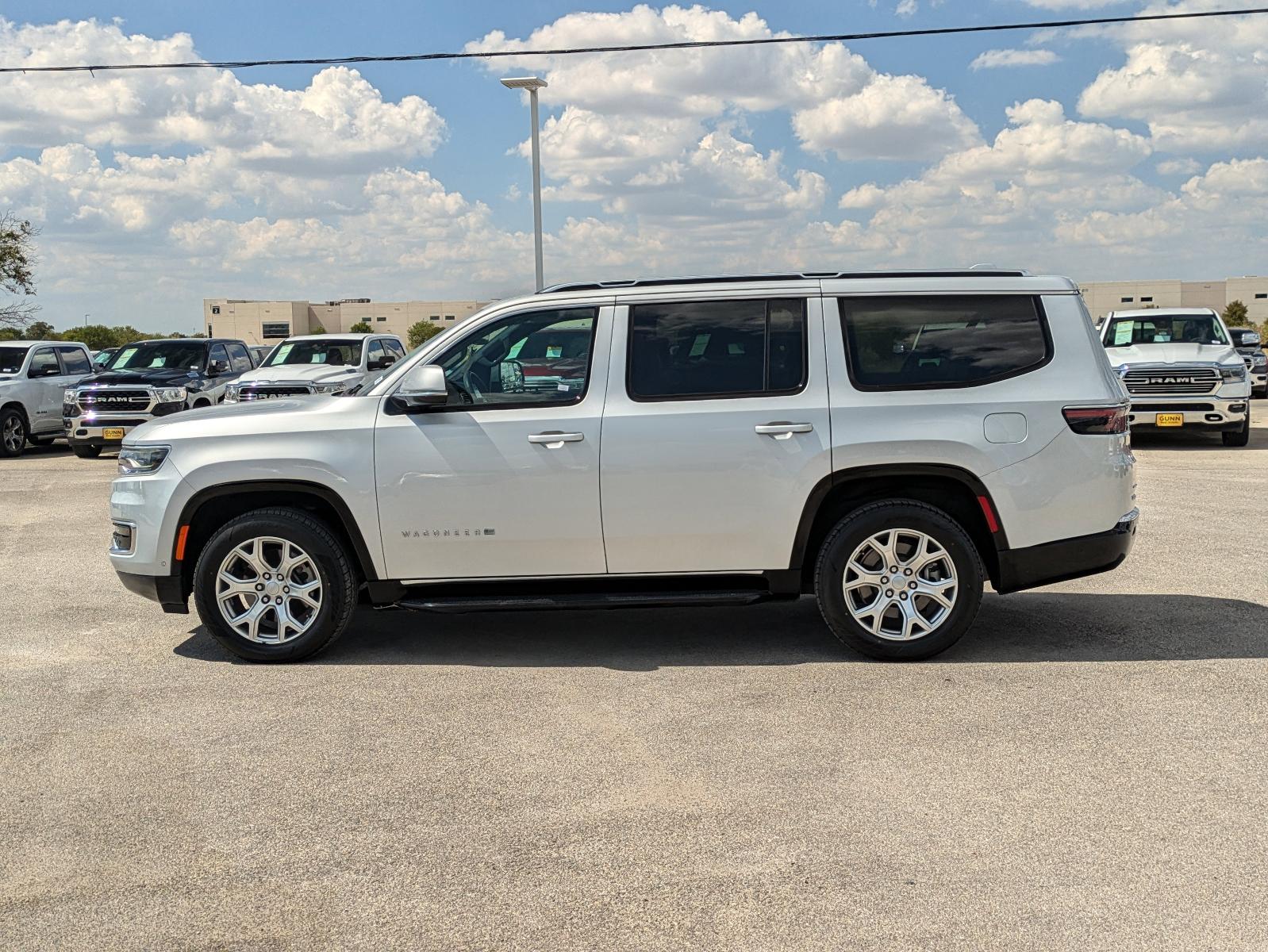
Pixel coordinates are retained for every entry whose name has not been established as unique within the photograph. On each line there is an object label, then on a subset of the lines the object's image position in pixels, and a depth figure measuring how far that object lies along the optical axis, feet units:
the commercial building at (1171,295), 397.60
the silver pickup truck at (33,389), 65.98
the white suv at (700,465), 21.18
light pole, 81.97
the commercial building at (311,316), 450.71
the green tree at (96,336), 343.61
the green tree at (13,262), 142.10
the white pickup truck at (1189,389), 57.16
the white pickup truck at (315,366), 59.67
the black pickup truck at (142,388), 62.59
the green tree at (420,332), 393.29
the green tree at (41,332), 193.86
